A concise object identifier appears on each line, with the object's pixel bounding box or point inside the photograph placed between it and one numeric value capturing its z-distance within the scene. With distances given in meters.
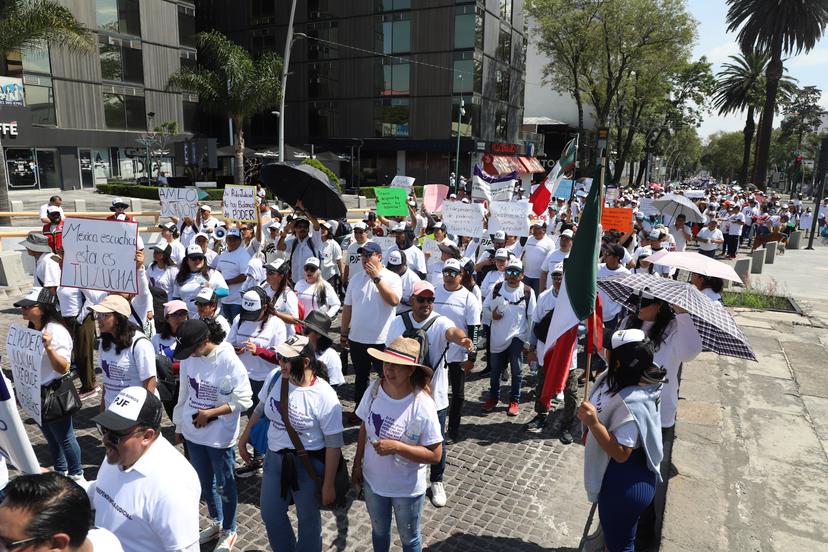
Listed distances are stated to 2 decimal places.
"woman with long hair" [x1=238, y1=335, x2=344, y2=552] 3.44
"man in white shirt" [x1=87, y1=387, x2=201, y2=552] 2.55
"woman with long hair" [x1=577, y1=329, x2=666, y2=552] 3.29
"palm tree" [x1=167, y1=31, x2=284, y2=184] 31.44
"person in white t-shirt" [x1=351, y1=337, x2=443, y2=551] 3.30
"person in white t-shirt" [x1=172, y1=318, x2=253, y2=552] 3.91
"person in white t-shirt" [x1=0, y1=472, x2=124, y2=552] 1.90
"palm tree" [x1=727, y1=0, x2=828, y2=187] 38.47
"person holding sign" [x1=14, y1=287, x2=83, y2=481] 4.36
